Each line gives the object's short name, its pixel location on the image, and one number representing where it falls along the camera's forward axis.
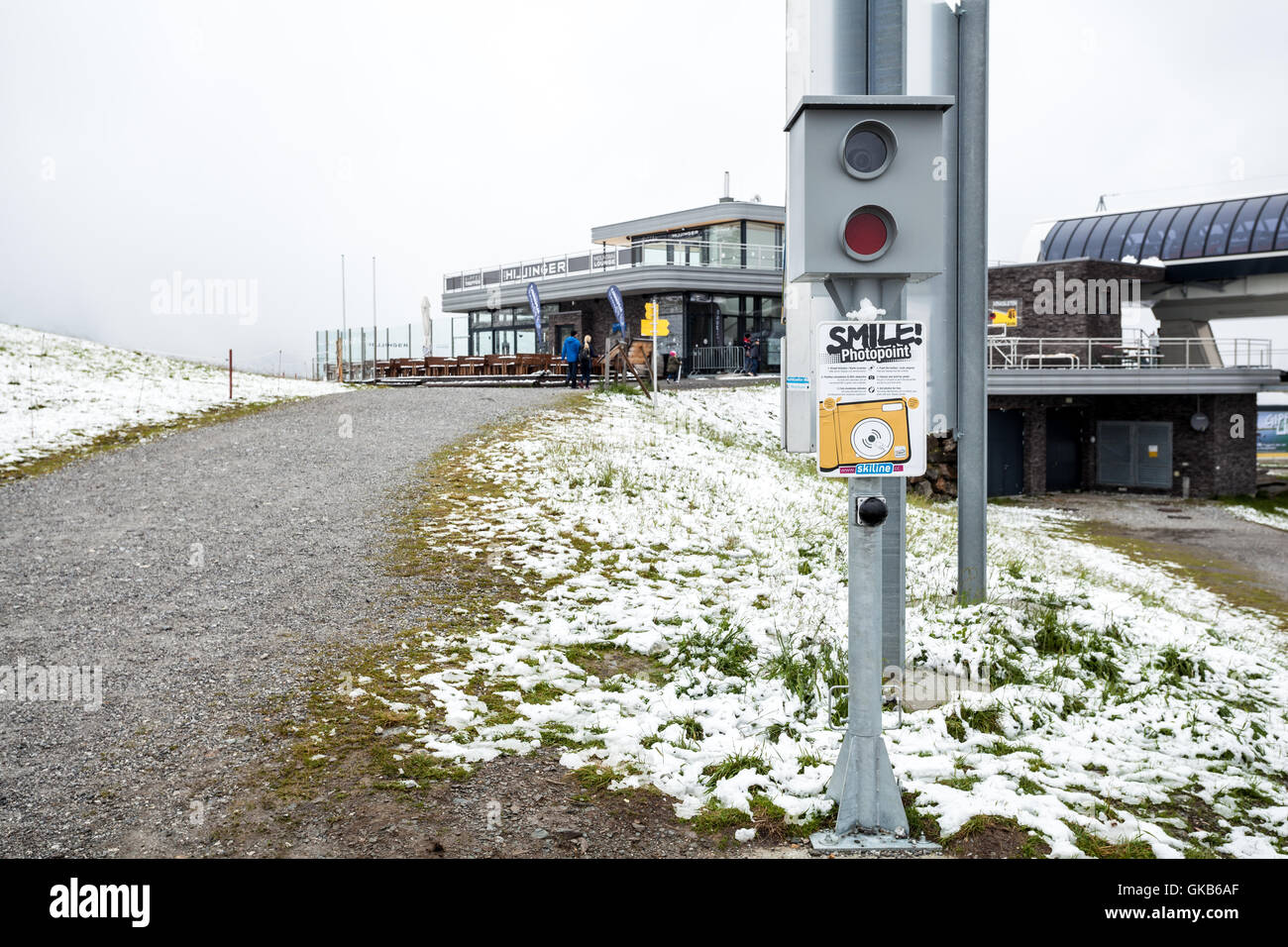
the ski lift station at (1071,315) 29.53
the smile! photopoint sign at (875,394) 4.04
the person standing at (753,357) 37.97
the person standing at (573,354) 26.63
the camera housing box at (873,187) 3.95
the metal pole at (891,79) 5.99
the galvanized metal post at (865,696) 4.16
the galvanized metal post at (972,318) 8.31
